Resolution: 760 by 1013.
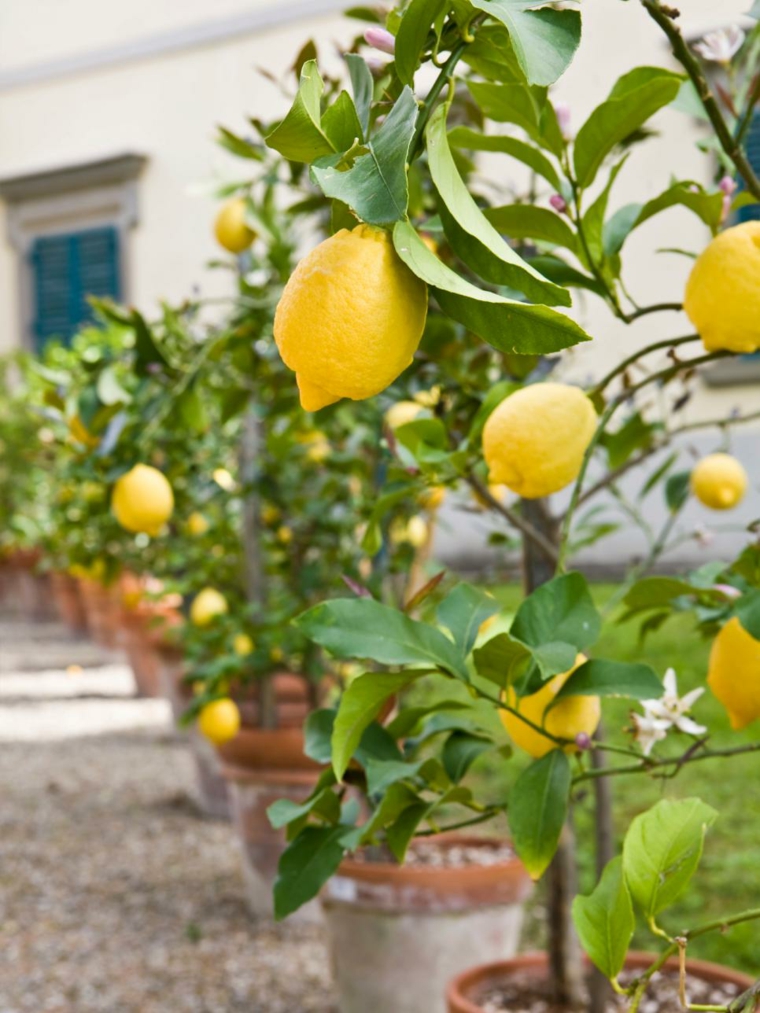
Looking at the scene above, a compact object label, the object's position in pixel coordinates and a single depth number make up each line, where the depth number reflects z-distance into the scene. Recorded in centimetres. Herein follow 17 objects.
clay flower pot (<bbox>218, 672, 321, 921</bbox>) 222
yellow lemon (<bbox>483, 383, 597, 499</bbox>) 69
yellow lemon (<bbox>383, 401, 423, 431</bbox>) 146
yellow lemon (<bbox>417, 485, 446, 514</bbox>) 137
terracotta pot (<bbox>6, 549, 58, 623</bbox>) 666
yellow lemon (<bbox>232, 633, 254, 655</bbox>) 240
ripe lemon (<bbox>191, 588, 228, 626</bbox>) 251
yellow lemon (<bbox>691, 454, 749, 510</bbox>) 120
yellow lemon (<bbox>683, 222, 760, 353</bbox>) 61
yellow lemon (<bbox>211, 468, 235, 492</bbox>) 276
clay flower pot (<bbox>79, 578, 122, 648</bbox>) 518
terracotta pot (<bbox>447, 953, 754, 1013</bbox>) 126
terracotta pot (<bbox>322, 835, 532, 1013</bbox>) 166
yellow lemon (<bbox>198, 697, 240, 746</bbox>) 219
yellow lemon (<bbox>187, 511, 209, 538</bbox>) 281
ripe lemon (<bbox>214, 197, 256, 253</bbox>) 167
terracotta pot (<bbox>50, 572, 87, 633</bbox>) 614
